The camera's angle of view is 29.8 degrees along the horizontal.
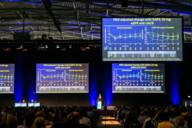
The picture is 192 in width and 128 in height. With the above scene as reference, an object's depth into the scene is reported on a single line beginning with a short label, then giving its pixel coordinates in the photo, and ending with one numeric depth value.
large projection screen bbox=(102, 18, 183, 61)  10.48
